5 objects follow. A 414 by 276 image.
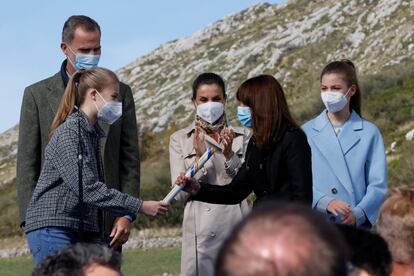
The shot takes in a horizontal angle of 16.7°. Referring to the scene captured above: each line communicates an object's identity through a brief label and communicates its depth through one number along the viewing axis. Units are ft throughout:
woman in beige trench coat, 30.49
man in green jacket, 27.99
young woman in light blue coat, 29.99
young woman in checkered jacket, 24.64
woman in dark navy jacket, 26.36
